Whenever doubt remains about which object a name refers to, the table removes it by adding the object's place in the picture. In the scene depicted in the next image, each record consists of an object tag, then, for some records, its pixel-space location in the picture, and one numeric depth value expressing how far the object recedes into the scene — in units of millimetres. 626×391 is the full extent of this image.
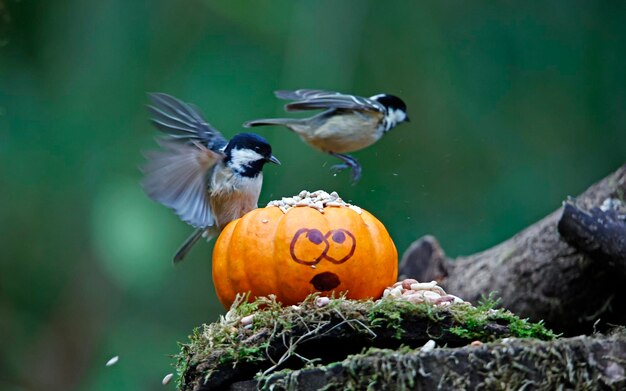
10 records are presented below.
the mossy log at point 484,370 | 4797
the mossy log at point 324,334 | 5199
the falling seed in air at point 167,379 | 5863
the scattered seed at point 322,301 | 5480
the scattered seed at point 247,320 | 5488
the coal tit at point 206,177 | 7180
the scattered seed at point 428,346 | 4932
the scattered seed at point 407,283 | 6383
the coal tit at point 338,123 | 8336
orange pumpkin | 6074
